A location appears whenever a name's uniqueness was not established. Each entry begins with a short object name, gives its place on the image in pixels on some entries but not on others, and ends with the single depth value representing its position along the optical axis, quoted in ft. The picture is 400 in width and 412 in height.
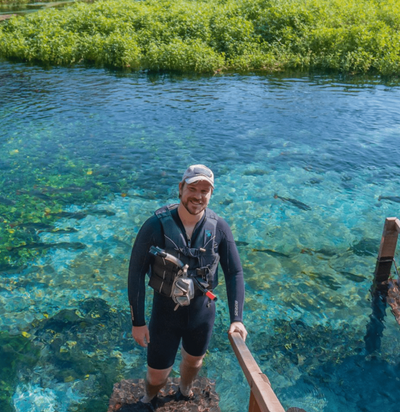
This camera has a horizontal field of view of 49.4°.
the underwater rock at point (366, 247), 29.95
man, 14.07
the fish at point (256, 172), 42.04
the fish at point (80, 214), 34.01
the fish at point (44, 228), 32.04
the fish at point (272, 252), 29.89
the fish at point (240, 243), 31.06
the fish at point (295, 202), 36.09
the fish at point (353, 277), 27.07
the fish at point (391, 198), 37.24
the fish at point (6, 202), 35.22
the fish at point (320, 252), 29.94
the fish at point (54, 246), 29.91
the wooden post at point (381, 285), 22.45
